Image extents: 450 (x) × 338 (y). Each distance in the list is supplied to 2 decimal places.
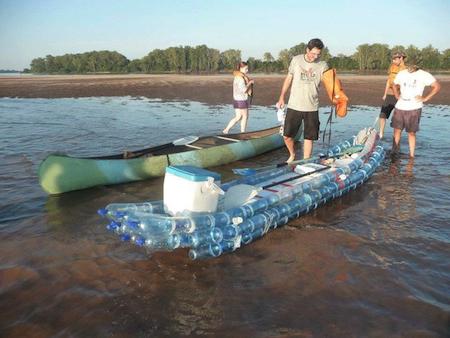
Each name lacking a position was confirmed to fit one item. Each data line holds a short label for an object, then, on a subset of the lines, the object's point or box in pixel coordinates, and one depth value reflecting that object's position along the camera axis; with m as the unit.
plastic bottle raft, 3.88
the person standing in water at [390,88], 9.34
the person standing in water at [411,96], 8.11
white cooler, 4.14
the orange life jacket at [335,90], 6.69
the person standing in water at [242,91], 10.29
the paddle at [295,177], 5.50
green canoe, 6.14
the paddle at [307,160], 5.75
